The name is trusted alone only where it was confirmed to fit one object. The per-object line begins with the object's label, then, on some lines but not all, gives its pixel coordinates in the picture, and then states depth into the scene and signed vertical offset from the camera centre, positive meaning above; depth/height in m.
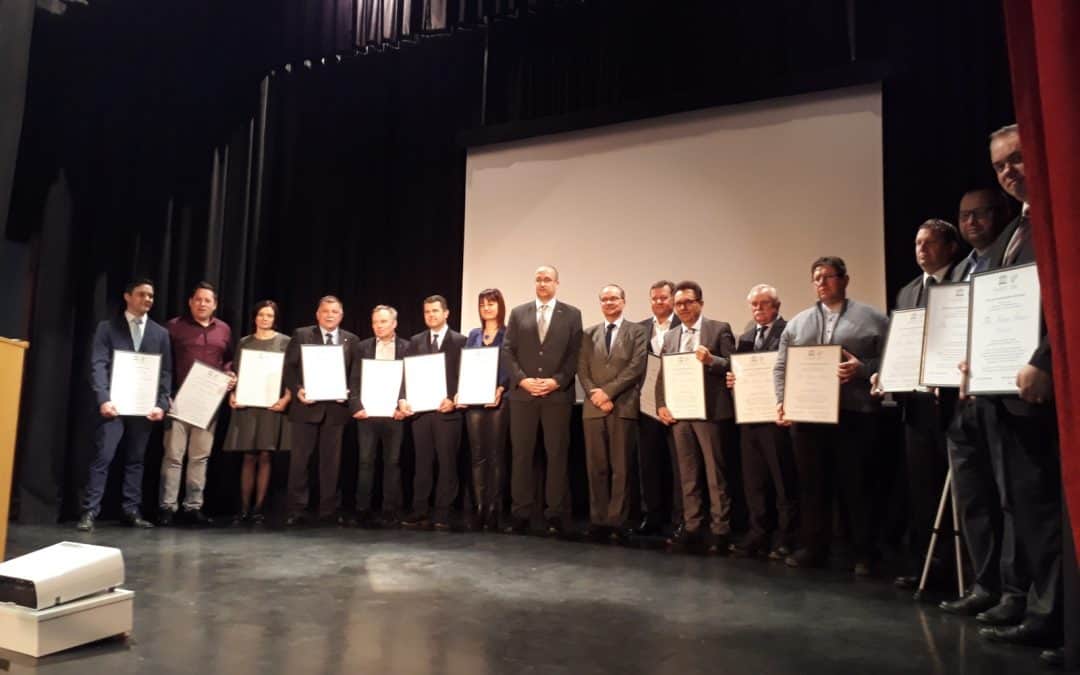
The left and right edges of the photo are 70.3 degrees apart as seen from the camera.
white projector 2.14 -0.43
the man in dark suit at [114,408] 4.96 +0.14
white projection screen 4.84 +1.60
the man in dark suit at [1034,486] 2.33 -0.16
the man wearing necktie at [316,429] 5.27 -0.02
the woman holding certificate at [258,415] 5.34 +0.08
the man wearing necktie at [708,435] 4.34 -0.03
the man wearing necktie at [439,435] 5.11 -0.05
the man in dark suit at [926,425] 3.30 +0.04
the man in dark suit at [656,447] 4.80 -0.11
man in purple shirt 5.20 +0.36
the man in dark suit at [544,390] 4.79 +0.24
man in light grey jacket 3.73 +0.02
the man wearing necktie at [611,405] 4.62 +0.15
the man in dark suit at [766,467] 4.16 -0.20
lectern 2.76 +0.06
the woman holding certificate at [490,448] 5.05 -0.13
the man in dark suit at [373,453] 5.29 -0.18
